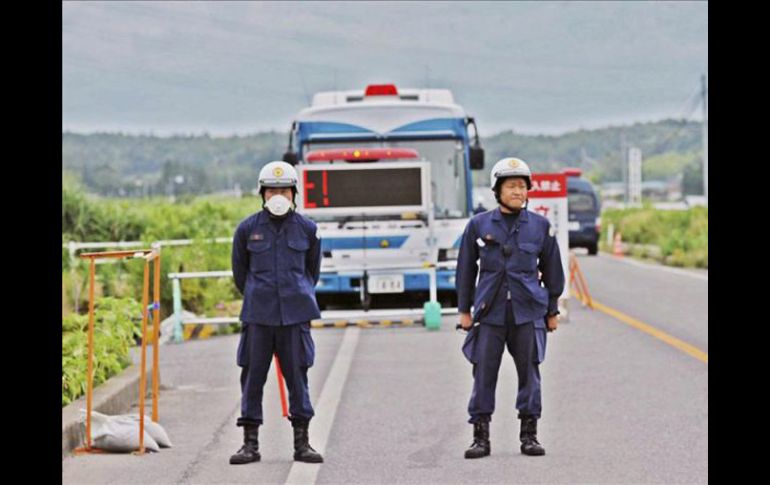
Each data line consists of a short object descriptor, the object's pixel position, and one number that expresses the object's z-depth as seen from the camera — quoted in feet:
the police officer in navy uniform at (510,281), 43.31
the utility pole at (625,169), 570.69
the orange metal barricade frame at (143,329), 52.95
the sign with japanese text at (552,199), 99.53
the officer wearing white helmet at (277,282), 48.51
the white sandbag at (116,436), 61.05
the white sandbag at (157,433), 62.96
